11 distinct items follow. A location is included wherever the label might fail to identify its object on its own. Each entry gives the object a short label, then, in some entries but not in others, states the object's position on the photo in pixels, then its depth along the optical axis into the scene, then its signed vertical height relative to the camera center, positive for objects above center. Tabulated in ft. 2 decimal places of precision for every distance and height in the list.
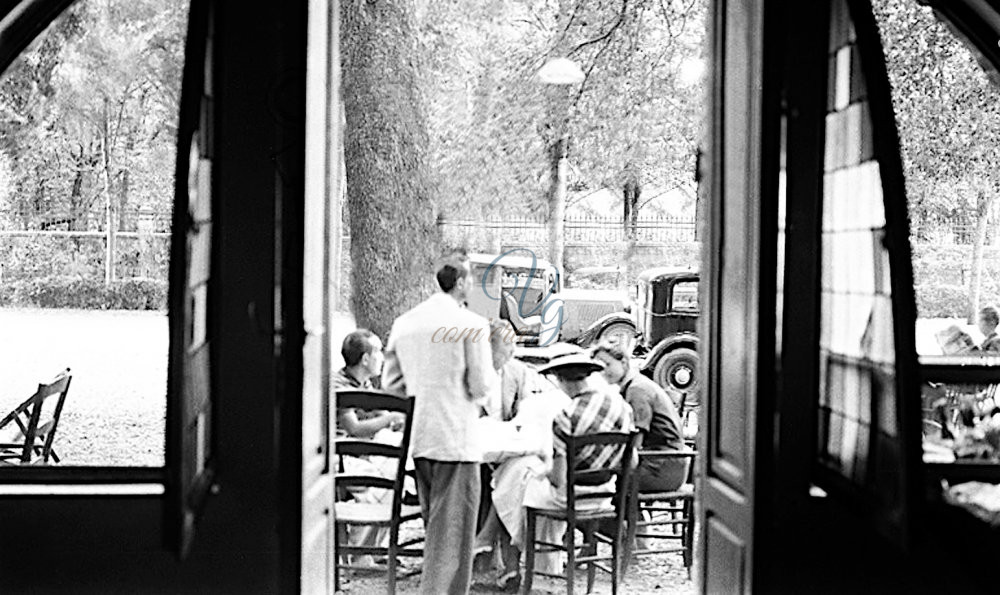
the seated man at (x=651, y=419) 23.11 -2.29
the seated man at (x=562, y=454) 21.20 -2.61
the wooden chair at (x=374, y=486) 19.52 -3.04
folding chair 19.90 -2.22
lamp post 37.70 +4.32
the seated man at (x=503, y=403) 22.70 -2.08
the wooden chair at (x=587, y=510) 20.24 -3.52
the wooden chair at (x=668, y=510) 22.47 -4.00
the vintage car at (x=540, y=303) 38.01 -0.24
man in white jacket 20.16 -1.98
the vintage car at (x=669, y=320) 41.09 -0.81
